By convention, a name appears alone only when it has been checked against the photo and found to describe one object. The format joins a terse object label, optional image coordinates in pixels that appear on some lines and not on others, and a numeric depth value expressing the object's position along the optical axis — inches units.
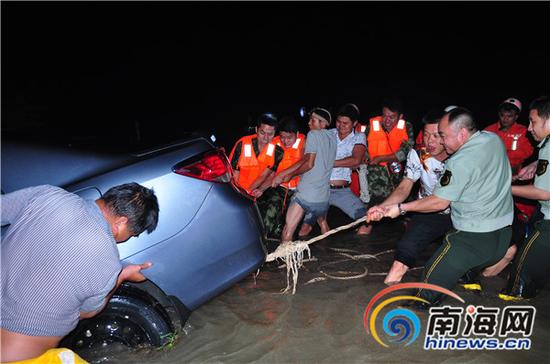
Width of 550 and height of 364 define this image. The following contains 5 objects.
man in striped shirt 74.2
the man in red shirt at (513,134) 224.1
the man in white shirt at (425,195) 157.4
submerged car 102.7
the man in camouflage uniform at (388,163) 221.6
